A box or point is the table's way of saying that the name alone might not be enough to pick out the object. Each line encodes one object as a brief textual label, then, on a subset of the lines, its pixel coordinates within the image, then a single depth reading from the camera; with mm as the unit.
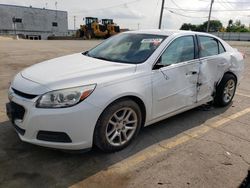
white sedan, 2140
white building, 43179
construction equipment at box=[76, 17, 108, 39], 29520
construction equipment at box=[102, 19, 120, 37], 30071
